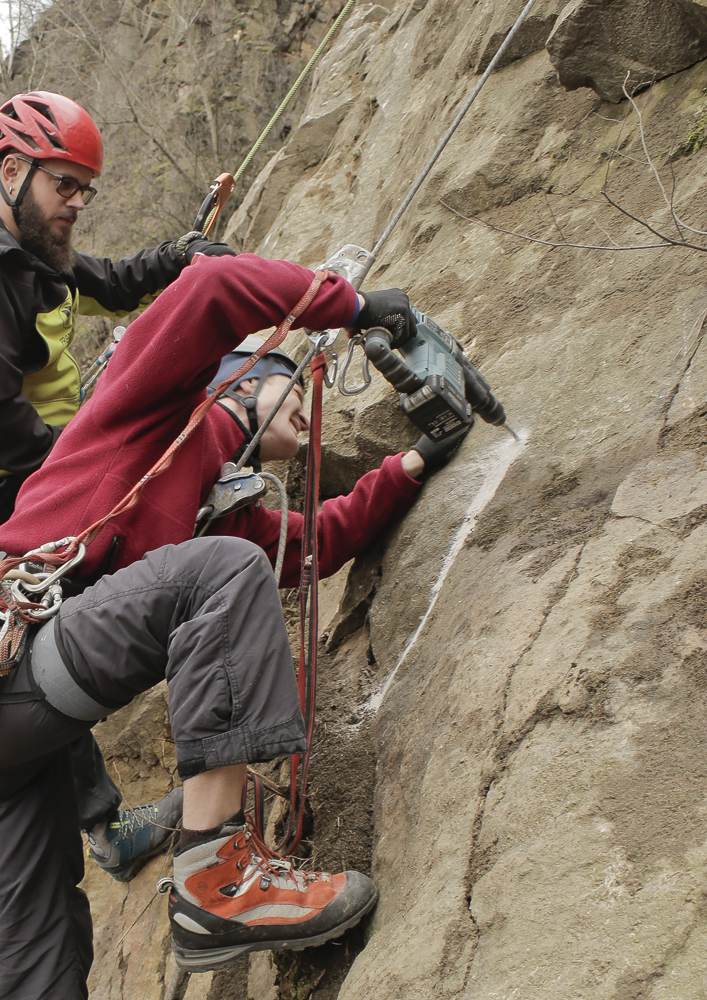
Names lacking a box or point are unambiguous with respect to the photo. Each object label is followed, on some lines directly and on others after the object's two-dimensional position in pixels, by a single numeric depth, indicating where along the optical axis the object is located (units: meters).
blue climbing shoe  3.14
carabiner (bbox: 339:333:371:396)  2.69
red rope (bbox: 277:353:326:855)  2.61
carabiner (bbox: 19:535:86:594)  2.05
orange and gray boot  2.00
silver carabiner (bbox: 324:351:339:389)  2.86
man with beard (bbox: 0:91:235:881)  3.01
